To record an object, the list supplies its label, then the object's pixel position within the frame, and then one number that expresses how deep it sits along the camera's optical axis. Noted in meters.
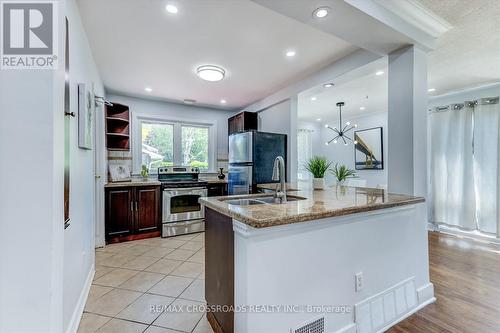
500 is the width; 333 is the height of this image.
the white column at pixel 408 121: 2.03
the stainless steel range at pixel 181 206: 3.89
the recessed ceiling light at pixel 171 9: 1.82
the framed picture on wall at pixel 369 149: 5.55
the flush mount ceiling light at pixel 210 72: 2.91
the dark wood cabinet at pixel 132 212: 3.50
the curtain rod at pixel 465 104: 3.65
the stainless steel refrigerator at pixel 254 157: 3.59
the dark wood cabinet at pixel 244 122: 4.53
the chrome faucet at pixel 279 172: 1.82
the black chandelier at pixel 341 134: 4.76
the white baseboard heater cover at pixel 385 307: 1.57
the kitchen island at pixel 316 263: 1.19
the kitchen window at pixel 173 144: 4.45
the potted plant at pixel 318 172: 2.53
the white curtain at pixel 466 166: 3.68
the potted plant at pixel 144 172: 4.23
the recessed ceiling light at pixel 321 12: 1.58
